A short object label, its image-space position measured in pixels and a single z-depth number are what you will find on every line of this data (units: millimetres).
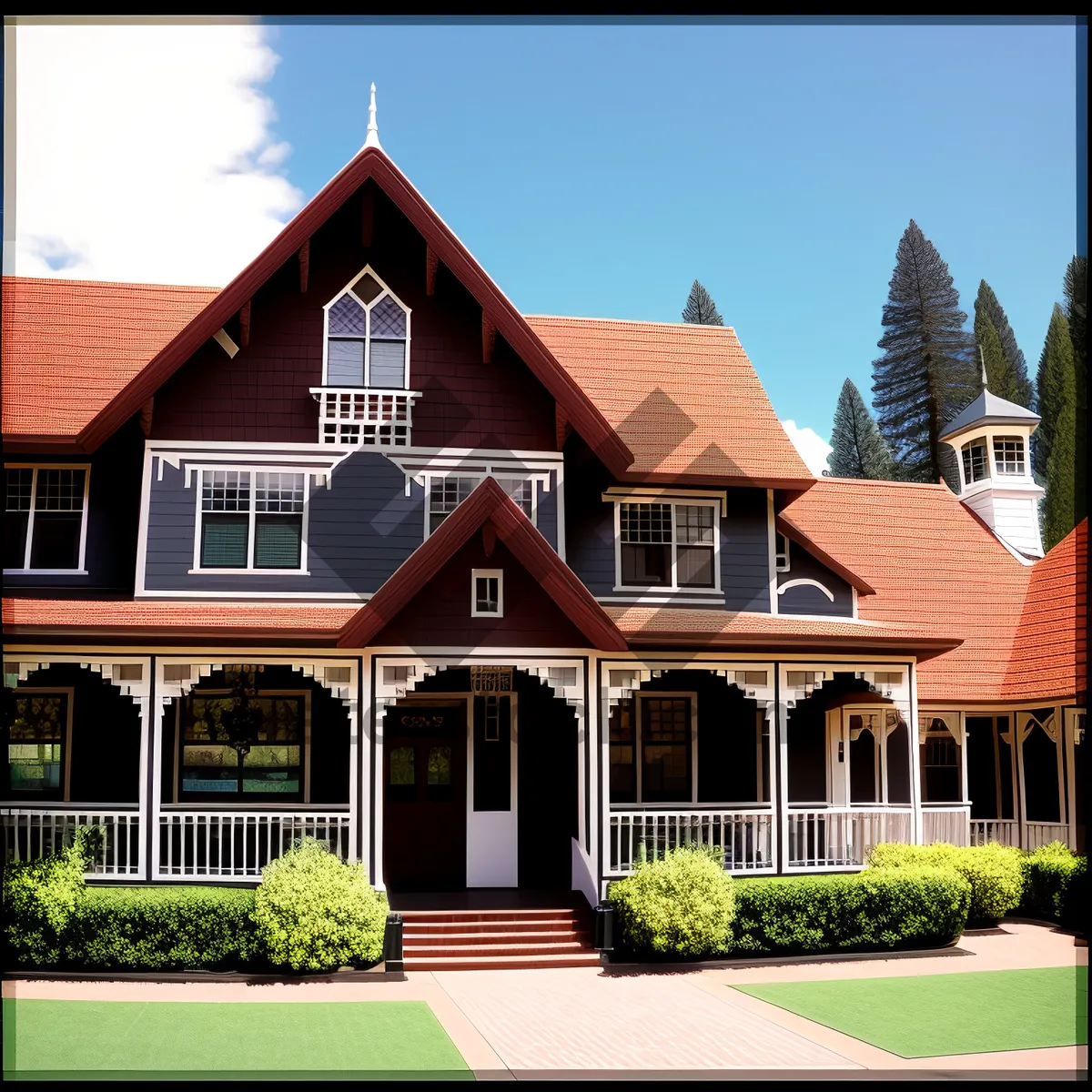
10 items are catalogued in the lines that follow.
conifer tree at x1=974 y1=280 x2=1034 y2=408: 60094
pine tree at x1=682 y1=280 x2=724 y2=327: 63969
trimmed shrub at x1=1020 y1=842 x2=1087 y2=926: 19734
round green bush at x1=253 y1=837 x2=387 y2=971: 14938
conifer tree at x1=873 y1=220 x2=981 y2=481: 59656
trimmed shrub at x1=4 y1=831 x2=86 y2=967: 14898
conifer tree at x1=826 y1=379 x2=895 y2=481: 62000
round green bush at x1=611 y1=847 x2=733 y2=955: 15906
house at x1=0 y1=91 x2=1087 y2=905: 16750
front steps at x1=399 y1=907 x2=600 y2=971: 15875
